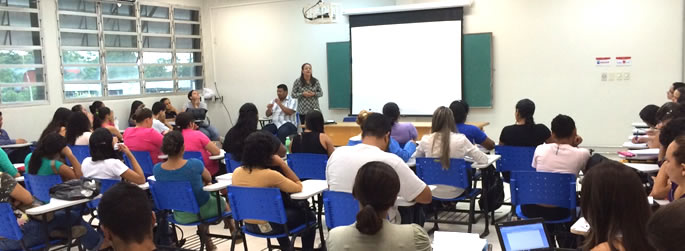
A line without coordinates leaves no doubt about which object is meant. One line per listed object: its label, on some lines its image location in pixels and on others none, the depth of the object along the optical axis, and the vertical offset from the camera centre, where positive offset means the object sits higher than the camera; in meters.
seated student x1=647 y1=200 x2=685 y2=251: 1.27 -0.36
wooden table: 8.62 -0.78
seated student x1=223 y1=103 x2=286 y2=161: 4.99 -0.44
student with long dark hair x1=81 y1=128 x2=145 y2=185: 4.39 -0.60
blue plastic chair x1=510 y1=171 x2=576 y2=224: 3.85 -0.79
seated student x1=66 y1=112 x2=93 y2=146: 5.72 -0.42
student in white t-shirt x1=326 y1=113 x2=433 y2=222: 3.17 -0.49
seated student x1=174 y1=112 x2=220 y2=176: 5.48 -0.55
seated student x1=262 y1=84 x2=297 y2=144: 9.16 -0.43
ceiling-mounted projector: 7.76 +0.96
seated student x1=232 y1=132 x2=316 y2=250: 3.72 -0.63
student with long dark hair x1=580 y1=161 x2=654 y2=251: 1.92 -0.48
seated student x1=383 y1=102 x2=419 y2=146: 5.48 -0.48
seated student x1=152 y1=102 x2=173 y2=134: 8.19 -0.39
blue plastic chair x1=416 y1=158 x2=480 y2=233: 4.54 -0.80
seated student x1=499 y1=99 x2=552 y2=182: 4.99 -0.49
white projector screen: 8.89 +0.24
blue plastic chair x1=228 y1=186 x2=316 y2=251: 3.63 -0.81
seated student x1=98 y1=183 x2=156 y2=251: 1.94 -0.47
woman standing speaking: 9.38 -0.17
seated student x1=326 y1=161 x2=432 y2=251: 2.19 -0.57
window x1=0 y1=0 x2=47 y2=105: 8.27 +0.53
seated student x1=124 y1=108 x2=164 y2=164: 5.69 -0.53
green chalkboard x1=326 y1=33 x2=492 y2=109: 8.66 +0.13
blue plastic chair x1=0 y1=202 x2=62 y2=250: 3.56 -0.87
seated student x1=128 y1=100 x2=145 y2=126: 9.28 -0.31
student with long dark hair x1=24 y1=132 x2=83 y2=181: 4.39 -0.56
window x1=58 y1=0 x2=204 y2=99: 9.32 +0.69
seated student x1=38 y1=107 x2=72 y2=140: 6.01 -0.37
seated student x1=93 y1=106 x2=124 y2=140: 6.60 -0.39
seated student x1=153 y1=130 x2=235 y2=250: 4.16 -0.65
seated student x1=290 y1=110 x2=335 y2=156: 4.83 -0.50
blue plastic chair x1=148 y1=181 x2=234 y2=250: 4.05 -0.82
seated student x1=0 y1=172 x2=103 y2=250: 3.77 -0.93
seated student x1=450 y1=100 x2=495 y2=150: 5.29 -0.49
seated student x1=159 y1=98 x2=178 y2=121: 9.76 -0.45
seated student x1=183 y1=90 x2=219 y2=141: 8.34 -0.46
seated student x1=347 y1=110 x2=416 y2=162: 4.71 -0.60
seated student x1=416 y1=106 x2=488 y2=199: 4.57 -0.56
